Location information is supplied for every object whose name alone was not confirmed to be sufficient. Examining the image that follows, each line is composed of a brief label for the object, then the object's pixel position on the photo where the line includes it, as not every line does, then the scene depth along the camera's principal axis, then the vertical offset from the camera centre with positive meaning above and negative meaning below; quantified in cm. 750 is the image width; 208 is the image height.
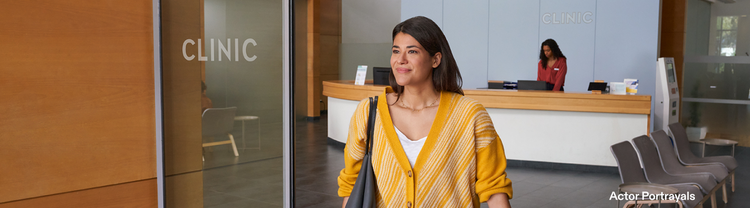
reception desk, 583 -60
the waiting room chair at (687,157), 456 -79
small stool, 225 -22
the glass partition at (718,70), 863 +5
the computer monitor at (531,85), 670 -18
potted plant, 900 -85
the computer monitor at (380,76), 789 -10
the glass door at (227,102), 220 -15
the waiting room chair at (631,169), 342 -69
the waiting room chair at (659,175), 375 -79
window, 873 +66
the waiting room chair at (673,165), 418 -78
